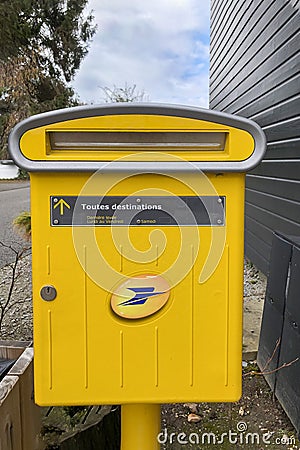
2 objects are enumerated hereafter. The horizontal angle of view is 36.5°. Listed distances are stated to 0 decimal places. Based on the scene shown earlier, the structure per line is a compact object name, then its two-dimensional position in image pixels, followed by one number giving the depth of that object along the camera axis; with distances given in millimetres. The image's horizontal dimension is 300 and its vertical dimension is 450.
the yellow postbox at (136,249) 1297
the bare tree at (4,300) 4068
